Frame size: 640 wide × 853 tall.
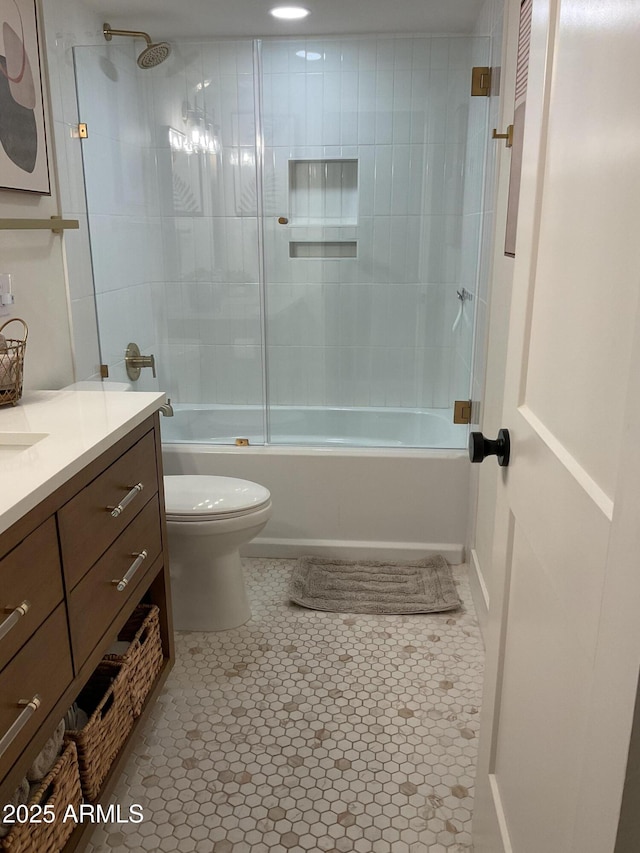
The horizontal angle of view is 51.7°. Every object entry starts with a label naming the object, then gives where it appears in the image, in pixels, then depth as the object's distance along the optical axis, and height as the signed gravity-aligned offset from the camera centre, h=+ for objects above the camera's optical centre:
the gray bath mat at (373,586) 2.46 -1.30
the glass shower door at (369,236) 2.92 +0.04
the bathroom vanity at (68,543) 1.08 -0.57
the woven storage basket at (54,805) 1.13 -1.02
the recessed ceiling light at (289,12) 2.61 +0.89
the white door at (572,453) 0.69 -0.26
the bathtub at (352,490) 2.76 -1.00
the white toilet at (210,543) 2.18 -0.97
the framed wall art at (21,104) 1.84 +0.40
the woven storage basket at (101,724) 1.41 -1.06
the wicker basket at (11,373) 1.67 -0.32
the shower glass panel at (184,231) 2.84 +0.06
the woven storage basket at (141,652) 1.67 -1.04
